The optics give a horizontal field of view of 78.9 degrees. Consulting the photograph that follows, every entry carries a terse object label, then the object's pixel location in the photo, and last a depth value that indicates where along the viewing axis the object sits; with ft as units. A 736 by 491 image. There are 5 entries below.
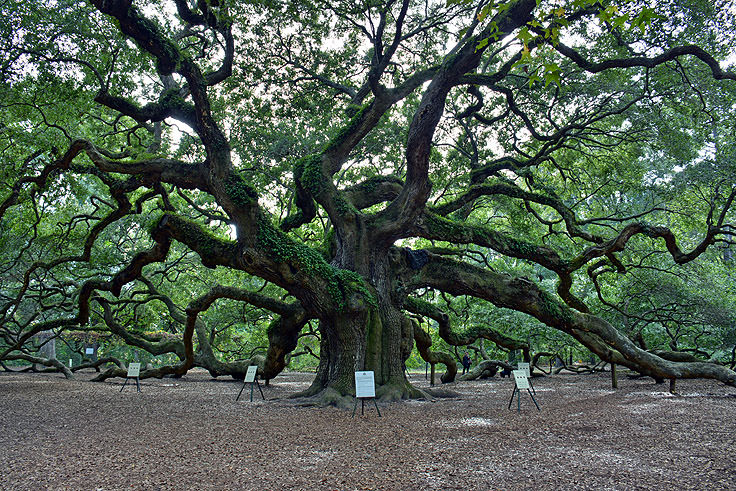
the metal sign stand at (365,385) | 22.54
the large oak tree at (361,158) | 27.22
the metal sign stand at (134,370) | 36.94
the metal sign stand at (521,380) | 24.26
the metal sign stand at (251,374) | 29.17
